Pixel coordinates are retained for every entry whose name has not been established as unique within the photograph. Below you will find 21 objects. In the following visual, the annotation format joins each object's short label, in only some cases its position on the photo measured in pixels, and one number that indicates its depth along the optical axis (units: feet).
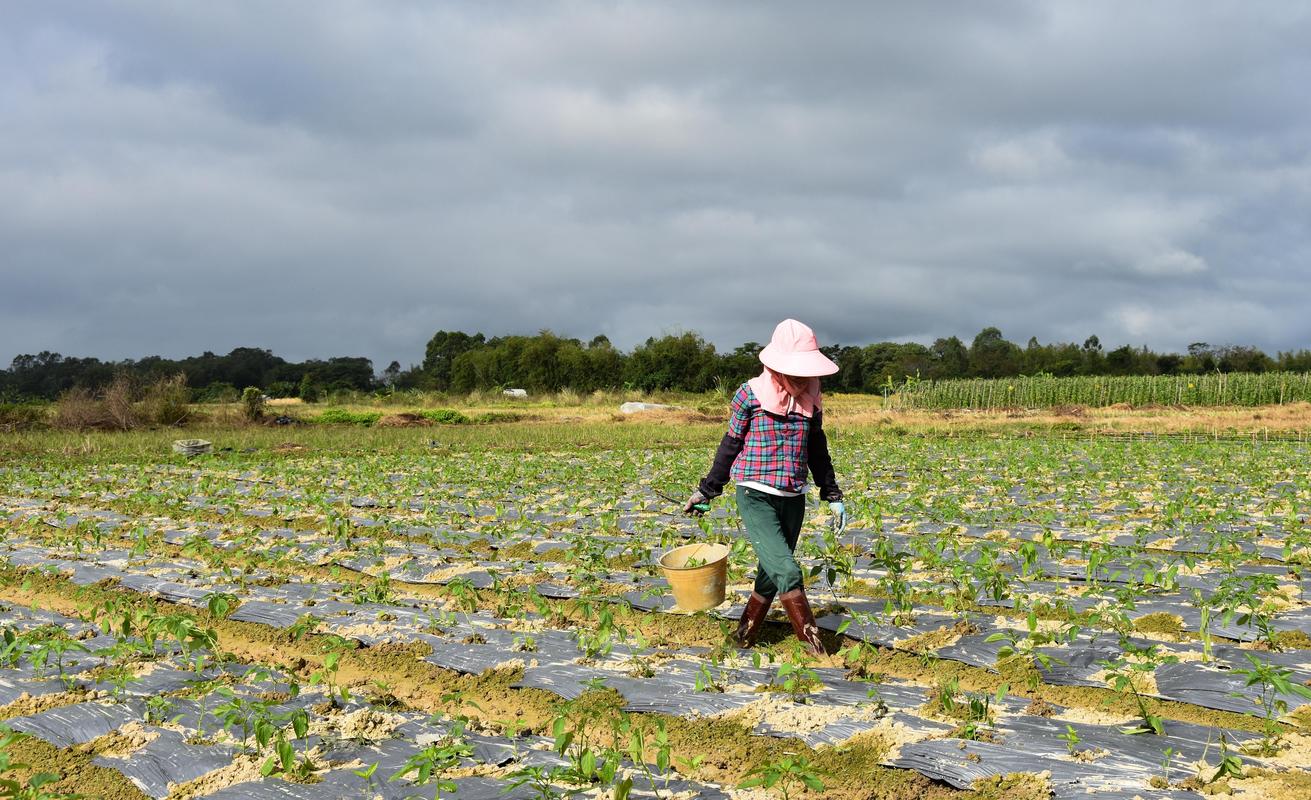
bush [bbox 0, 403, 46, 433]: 79.92
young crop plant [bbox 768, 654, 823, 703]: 12.37
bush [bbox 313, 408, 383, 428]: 93.81
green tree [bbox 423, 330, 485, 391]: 203.82
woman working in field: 13.62
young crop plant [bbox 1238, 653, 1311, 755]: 9.75
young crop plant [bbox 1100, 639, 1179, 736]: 11.14
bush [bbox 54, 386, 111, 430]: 79.41
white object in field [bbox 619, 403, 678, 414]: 106.02
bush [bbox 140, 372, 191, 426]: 82.84
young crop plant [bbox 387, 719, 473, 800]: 9.12
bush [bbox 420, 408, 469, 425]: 97.57
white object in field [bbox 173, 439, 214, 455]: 59.16
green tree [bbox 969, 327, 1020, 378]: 196.03
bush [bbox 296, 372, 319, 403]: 138.82
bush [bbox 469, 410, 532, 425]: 98.07
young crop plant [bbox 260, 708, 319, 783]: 9.96
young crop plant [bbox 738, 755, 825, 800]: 8.63
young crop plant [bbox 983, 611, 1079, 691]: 12.50
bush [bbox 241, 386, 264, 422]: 89.61
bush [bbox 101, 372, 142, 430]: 79.61
